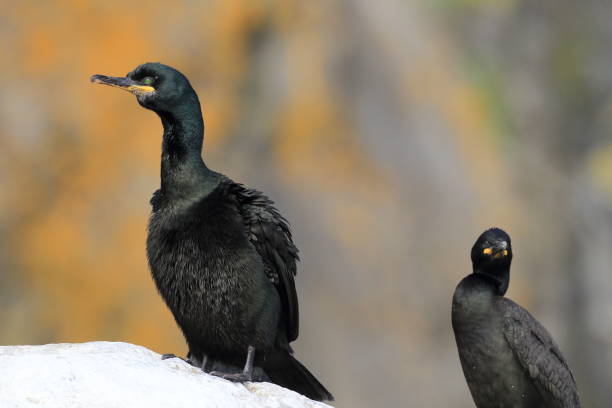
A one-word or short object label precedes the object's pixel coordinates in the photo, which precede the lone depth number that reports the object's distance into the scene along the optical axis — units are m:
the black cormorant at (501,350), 14.98
